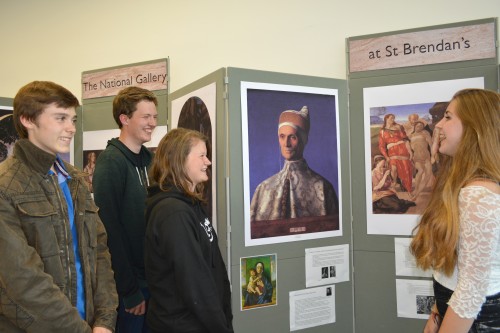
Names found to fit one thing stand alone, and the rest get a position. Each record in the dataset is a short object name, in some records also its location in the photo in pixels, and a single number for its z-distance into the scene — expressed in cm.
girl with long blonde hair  147
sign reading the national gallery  425
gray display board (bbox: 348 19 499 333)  283
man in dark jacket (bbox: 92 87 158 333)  236
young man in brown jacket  162
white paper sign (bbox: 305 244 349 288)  267
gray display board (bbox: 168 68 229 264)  243
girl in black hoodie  181
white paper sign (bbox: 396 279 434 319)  276
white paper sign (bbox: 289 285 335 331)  261
